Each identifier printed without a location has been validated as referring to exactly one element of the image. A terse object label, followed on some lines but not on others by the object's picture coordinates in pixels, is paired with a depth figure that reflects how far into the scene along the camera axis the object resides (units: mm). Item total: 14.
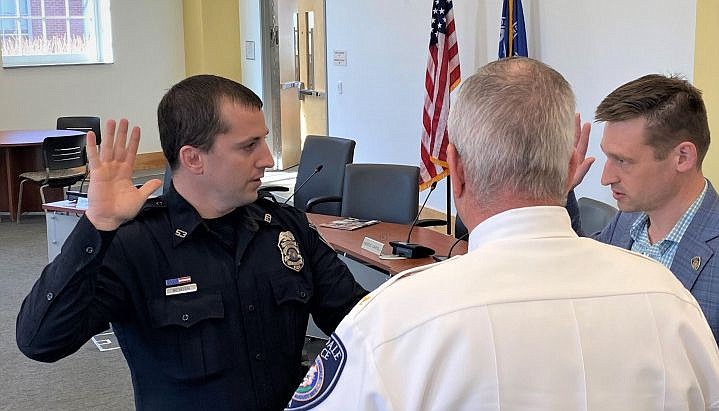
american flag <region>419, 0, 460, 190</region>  6246
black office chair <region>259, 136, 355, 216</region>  5613
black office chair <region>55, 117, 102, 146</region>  8867
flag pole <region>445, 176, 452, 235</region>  5690
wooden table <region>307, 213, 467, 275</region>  3709
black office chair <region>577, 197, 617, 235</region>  3824
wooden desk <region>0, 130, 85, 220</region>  8016
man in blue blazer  2014
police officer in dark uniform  1913
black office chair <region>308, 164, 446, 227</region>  4934
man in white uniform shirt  1102
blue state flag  5695
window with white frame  9859
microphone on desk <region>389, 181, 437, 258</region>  3785
